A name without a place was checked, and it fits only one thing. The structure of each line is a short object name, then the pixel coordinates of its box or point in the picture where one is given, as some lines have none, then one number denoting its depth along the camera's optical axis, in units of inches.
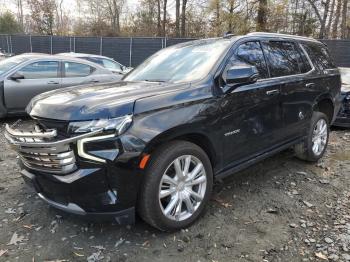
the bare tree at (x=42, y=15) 1731.1
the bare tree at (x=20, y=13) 1979.6
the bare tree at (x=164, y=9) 1434.5
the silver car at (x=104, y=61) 529.3
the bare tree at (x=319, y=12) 1039.6
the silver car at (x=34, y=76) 297.0
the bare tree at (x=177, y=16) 1346.0
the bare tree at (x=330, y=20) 1046.4
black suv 114.0
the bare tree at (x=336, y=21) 1014.3
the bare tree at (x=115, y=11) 1646.2
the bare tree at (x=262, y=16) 838.5
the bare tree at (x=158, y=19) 1463.0
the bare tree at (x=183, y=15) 1294.3
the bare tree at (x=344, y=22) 992.0
